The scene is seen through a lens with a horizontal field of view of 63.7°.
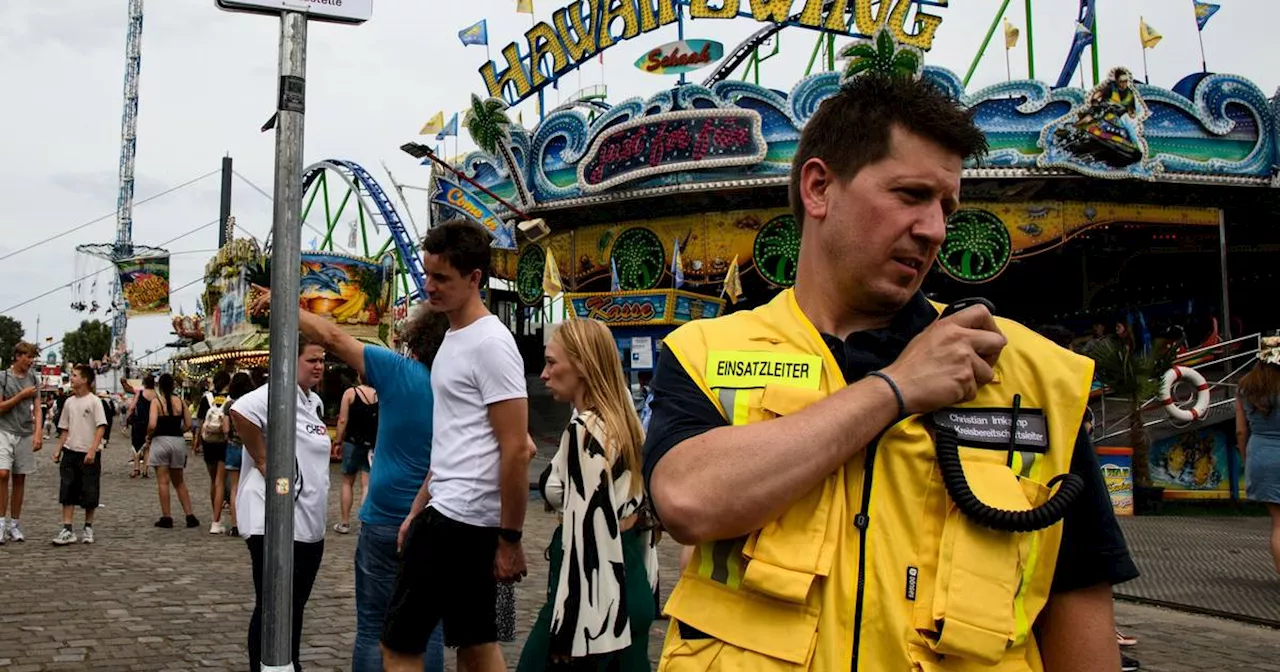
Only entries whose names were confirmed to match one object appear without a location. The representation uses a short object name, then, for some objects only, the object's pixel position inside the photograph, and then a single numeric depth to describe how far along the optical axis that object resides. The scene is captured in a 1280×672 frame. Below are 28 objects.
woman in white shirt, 4.75
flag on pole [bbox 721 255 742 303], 23.05
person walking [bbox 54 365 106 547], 10.11
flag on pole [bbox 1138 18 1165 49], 22.80
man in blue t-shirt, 4.16
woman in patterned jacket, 3.75
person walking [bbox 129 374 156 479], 12.52
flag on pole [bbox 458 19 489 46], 27.00
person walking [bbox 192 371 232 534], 11.45
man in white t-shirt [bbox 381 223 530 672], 3.76
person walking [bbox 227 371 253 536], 10.96
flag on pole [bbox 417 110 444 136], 29.00
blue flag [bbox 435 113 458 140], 28.97
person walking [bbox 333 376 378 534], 10.44
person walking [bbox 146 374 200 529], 11.63
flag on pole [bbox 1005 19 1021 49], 25.21
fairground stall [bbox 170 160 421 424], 27.02
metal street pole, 2.93
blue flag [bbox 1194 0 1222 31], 23.06
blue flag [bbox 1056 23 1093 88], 22.56
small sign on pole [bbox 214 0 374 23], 2.90
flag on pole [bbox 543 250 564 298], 23.50
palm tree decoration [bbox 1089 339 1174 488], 13.96
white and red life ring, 14.24
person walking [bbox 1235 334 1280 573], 7.32
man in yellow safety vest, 1.57
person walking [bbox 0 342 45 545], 9.80
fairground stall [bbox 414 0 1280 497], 21.36
